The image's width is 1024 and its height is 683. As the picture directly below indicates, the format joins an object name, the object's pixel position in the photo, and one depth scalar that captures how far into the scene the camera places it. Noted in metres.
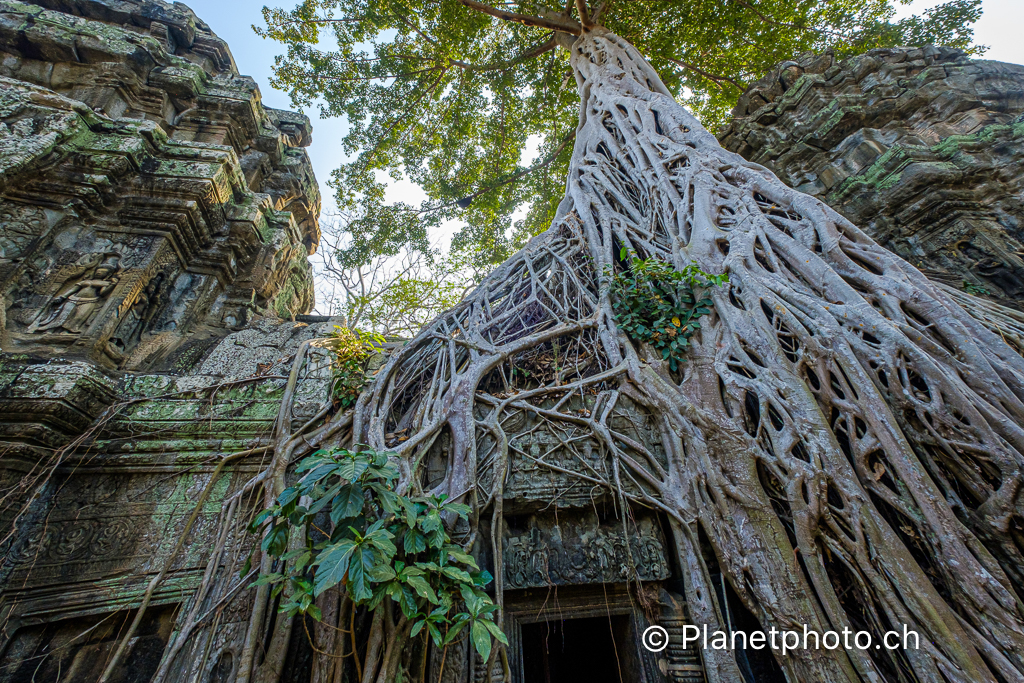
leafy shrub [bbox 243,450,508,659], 1.30
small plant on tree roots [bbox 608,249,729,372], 2.35
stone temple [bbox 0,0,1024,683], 1.76
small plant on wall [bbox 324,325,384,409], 2.28
